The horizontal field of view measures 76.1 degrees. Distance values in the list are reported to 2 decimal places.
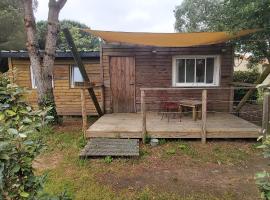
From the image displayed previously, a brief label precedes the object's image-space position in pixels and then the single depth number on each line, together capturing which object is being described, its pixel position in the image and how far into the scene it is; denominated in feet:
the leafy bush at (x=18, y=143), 3.70
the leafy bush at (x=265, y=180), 4.12
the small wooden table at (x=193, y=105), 16.30
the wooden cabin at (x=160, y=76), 19.56
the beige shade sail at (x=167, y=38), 15.86
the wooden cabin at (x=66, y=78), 22.82
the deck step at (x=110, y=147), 12.12
